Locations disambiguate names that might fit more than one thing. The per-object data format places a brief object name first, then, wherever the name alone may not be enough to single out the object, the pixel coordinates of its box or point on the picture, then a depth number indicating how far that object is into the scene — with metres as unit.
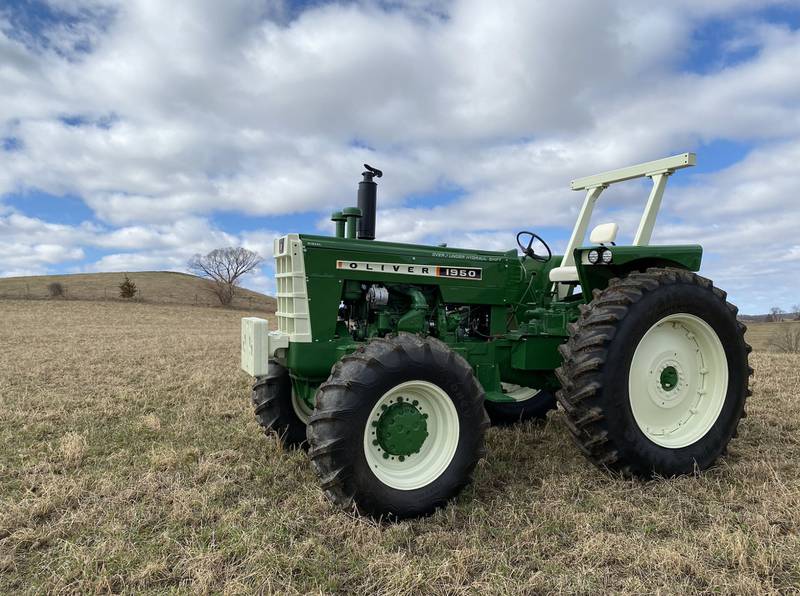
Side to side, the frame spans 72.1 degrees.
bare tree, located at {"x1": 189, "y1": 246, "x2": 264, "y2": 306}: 51.16
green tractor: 3.36
